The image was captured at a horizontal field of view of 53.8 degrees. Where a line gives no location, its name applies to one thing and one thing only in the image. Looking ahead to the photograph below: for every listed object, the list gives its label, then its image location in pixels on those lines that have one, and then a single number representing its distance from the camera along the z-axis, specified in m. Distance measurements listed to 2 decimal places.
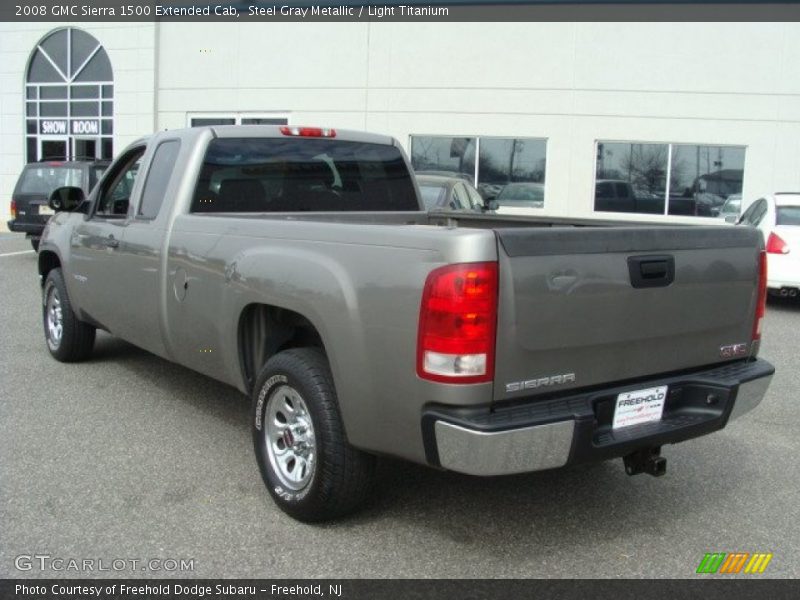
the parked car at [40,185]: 13.45
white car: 10.27
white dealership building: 17.84
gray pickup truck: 2.94
